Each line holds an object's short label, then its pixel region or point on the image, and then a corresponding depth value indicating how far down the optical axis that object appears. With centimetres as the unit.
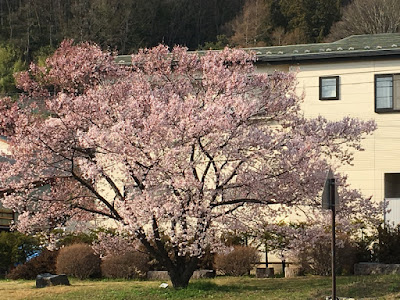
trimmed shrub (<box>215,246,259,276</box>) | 2300
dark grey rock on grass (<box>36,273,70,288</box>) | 2104
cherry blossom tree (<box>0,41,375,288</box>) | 1775
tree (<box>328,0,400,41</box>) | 6184
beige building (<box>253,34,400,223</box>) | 2648
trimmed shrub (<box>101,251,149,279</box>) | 2309
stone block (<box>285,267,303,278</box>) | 2358
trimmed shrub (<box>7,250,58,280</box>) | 2416
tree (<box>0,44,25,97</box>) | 5725
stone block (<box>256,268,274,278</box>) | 2336
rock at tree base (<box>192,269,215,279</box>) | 2284
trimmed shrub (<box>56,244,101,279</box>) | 2325
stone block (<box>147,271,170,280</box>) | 2288
